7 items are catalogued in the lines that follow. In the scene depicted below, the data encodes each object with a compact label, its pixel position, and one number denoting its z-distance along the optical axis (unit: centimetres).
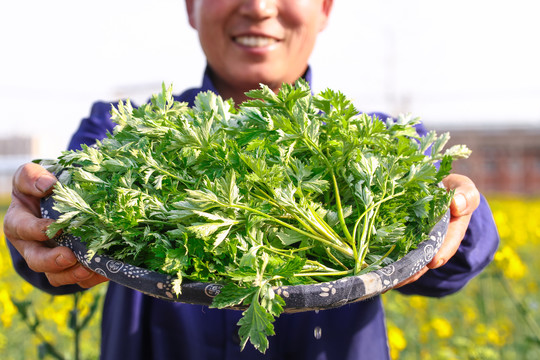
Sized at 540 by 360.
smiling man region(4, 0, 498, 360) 122
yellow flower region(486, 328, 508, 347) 255
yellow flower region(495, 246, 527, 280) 224
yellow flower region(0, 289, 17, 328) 207
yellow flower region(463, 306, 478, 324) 319
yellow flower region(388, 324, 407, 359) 242
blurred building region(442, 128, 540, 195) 2633
